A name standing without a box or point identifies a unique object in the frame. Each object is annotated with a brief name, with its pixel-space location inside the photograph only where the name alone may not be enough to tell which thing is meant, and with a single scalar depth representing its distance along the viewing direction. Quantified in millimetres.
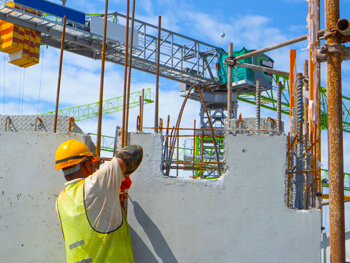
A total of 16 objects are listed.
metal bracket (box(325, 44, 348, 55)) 4793
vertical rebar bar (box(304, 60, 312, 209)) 7388
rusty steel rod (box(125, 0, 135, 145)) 6355
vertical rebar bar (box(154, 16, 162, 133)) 8050
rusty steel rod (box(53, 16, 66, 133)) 6664
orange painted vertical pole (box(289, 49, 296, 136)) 8141
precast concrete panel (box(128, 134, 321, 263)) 5832
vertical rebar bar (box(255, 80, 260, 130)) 7598
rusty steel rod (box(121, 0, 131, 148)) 6238
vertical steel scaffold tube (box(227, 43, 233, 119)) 9344
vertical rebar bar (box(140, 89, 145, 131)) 6678
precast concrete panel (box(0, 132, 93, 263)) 6215
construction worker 4000
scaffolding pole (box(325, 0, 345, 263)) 4695
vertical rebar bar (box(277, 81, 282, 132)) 6648
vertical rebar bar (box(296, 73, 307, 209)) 7143
